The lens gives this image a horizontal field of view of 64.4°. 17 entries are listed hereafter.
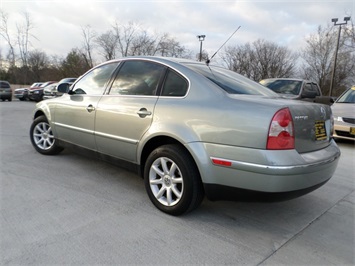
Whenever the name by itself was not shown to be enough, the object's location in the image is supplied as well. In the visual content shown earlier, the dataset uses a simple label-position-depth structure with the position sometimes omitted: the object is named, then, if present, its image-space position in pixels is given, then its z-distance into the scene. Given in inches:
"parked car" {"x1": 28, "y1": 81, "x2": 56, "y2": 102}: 746.8
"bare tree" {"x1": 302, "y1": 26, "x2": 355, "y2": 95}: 1098.7
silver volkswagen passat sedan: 88.9
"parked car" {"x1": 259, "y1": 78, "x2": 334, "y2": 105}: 319.3
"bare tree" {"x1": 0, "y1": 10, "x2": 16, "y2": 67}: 1402.6
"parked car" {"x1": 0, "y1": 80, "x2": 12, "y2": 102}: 772.6
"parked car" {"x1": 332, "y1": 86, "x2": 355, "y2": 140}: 256.1
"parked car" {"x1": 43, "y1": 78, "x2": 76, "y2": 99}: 644.2
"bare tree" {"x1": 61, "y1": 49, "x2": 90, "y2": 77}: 1443.2
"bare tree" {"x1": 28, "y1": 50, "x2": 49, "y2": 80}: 1683.1
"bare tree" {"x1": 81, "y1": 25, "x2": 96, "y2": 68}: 1453.0
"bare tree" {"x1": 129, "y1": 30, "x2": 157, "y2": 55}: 1414.9
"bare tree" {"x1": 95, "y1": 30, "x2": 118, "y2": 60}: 1421.0
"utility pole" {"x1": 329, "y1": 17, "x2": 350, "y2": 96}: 729.8
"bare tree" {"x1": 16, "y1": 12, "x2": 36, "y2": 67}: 1465.8
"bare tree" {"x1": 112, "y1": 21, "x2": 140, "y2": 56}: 1422.2
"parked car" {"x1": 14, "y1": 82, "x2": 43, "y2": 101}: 836.6
